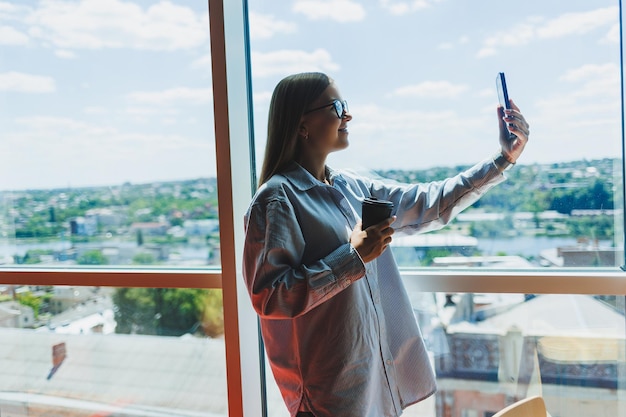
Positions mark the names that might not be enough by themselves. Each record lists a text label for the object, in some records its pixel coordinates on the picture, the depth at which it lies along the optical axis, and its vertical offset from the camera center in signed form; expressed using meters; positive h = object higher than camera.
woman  1.32 -0.21
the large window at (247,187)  1.67 +0.01
